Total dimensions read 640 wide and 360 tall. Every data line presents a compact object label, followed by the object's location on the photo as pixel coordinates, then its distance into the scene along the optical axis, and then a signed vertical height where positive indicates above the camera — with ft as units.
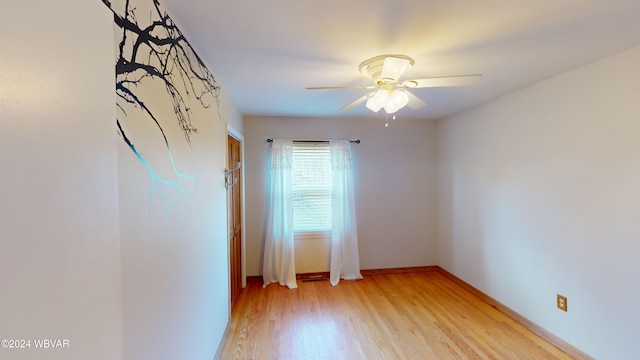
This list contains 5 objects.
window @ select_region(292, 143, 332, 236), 11.82 -0.34
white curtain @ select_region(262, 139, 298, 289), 11.35 -1.62
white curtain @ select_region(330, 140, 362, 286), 11.78 -1.52
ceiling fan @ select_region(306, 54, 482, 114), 5.22 +2.03
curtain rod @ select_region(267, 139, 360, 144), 11.75 +1.78
